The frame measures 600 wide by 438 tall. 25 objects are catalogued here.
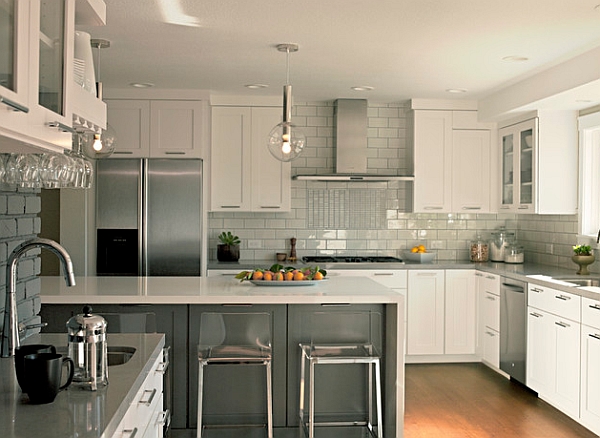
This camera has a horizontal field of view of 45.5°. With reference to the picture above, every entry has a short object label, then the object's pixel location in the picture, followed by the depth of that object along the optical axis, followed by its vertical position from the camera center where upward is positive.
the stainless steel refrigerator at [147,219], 6.64 +0.01
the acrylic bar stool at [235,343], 4.18 -0.75
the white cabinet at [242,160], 7.06 +0.60
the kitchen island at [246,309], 4.37 -0.57
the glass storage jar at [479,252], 7.36 -0.30
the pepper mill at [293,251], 7.30 -0.31
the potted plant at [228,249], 7.15 -0.29
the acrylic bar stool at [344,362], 4.20 -0.84
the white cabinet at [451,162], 7.17 +0.61
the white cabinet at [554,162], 6.29 +0.54
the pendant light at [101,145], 4.22 +0.45
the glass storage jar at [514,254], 7.05 -0.30
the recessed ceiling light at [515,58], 5.14 +1.20
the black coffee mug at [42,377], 1.98 -0.44
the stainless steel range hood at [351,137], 7.11 +0.84
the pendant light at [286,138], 4.54 +0.53
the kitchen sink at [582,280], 5.41 -0.43
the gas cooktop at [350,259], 7.03 -0.37
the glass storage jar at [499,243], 7.23 -0.20
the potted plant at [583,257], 5.84 -0.28
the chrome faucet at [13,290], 2.34 -0.25
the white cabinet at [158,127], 6.71 +0.87
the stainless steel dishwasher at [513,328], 5.81 -0.88
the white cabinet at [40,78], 1.62 +0.37
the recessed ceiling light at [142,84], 6.44 +1.23
